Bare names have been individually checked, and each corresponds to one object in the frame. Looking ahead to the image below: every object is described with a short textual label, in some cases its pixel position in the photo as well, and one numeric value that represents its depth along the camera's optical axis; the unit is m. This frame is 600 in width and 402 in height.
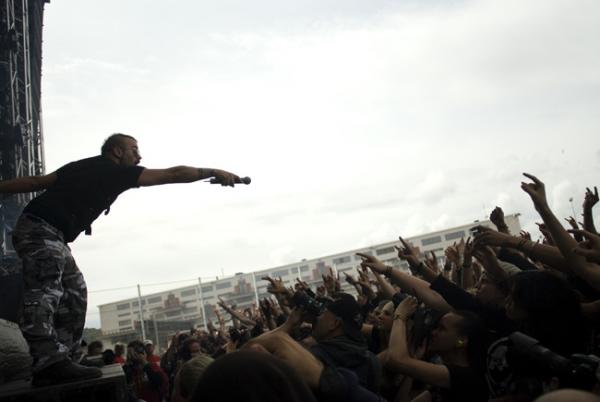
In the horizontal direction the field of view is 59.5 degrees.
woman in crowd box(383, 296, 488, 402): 2.90
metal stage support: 8.26
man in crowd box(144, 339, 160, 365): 8.20
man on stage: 2.73
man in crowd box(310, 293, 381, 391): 3.07
